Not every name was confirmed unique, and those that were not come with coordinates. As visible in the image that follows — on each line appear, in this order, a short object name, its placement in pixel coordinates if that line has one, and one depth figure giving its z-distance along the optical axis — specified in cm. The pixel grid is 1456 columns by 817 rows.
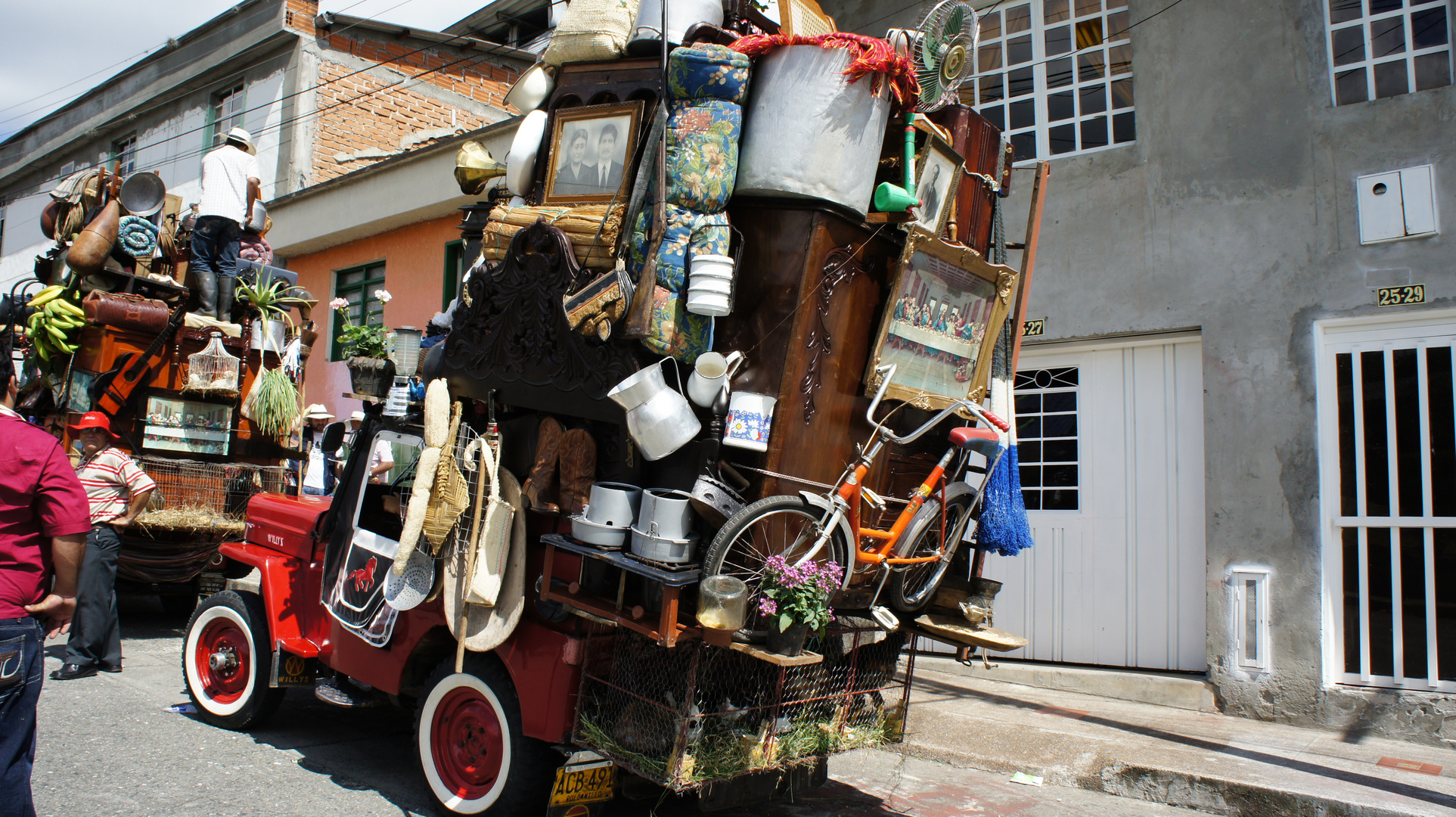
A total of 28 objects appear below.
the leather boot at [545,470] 444
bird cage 862
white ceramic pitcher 392
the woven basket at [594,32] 461
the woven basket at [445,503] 452
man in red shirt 312
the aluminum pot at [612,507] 399
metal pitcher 391
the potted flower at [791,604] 372
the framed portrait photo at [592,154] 452
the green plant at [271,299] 913
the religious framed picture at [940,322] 429
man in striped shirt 689
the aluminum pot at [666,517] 383
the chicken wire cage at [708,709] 387
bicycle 387
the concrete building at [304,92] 1622
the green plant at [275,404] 889
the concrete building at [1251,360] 643
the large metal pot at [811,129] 393
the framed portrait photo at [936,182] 432
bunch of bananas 860
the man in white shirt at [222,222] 901
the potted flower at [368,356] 582
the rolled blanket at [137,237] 913
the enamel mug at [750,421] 391
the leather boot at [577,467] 441
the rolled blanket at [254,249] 997
